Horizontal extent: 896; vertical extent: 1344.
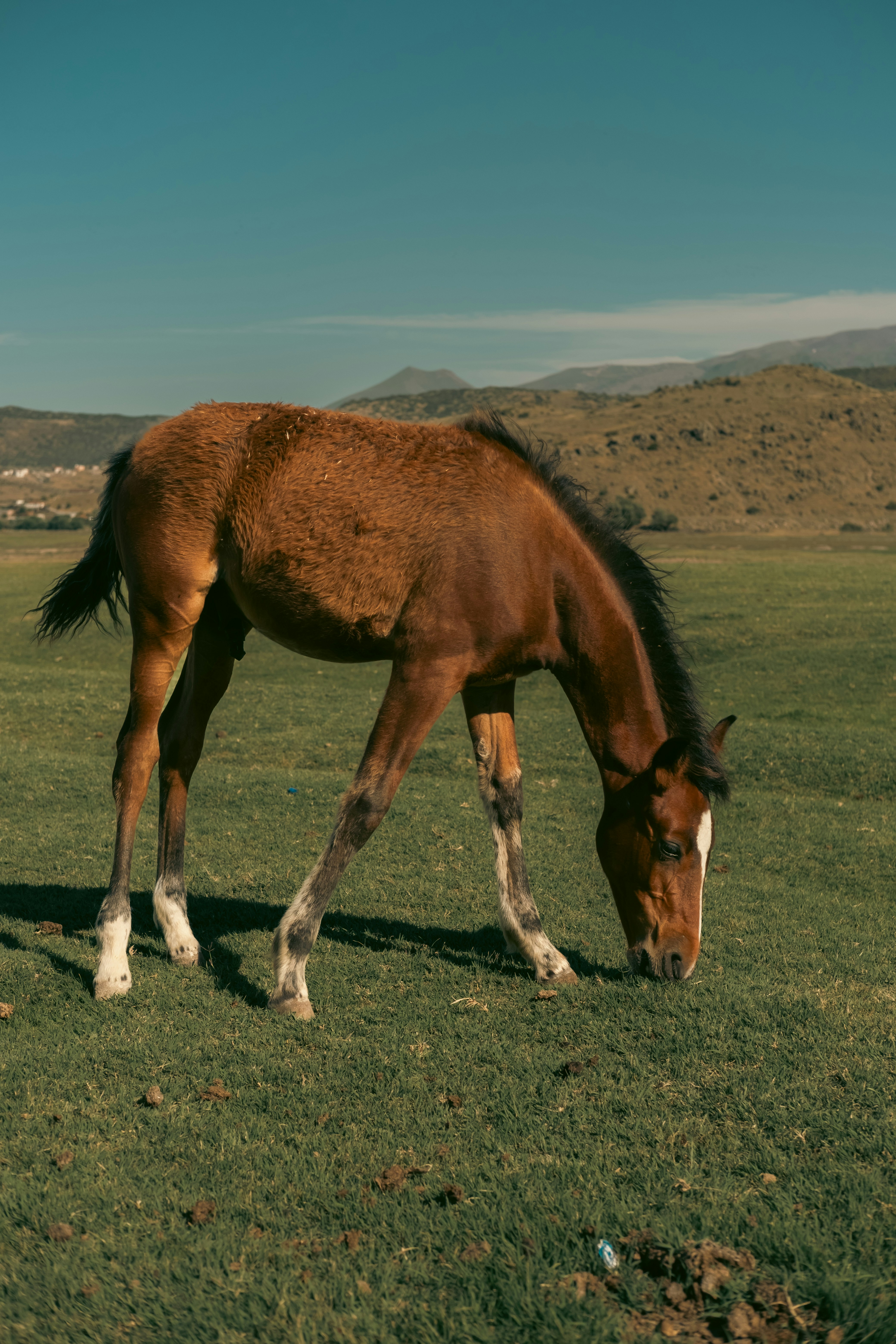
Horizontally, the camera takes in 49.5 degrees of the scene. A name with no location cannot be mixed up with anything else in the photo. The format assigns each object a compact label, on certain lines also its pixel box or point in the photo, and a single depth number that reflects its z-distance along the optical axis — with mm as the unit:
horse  4578
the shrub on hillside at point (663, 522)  56375
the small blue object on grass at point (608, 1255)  2771
